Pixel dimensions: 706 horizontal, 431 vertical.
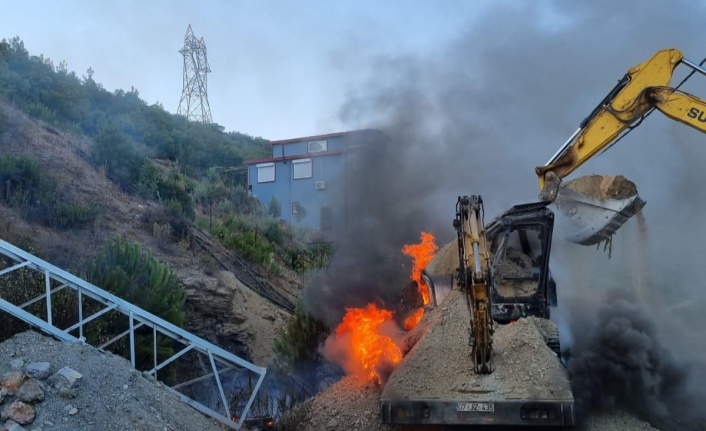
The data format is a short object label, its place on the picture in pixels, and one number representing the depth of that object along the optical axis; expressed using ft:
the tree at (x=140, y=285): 36.37
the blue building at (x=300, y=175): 101.04
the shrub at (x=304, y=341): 44.24
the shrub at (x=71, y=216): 50.55
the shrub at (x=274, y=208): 102.37
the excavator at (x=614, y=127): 34.63
